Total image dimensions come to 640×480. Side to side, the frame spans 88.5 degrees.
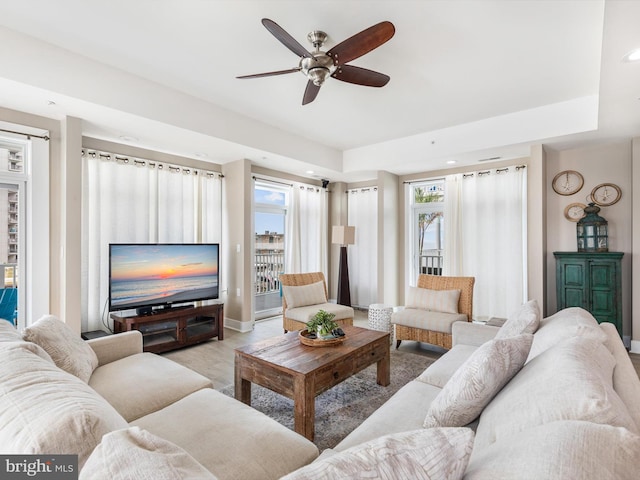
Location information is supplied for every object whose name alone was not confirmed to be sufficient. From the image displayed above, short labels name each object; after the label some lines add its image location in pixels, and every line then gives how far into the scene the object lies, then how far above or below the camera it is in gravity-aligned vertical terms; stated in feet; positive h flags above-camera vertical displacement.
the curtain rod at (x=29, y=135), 9.53 +3.27
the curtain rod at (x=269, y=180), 16.60 +3.28
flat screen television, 11.81 -1.22
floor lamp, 16.96 -0.75
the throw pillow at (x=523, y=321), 6.51 -1.66
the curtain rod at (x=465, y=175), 14.93 +3.39
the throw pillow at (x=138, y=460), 2.00 -1.41
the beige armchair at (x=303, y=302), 13.41 -2.61
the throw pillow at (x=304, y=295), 13.93 -2.28
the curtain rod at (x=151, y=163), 12.18 +3.34
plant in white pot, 8.50 -2.21
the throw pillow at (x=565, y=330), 5.12 -1.45
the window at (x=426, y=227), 17.89 +0.81
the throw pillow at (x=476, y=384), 4.20 -1.86
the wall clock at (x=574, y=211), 13.50 +1.23
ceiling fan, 6.58 +4.19
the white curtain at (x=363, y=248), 19.85 -0.36
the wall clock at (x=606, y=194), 12.84 +1.86
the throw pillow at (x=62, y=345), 5.67 -1.84
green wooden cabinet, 11.98 -1.58
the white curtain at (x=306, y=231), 18.63 +0.70
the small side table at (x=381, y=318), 13.03 -3.02
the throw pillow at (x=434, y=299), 12.23 -2.22
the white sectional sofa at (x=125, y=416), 2.34 -2.15
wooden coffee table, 6.57 -2.79
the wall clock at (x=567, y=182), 13.54 +2.47
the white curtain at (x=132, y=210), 12.11 +1.37
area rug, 7.18 -4.07
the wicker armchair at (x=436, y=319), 11.51 -2.80
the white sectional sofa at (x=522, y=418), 2.16 -1.51
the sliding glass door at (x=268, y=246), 17.52 -0.19
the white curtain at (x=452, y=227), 16.56 +0.75
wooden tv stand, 11.84 -3.22
